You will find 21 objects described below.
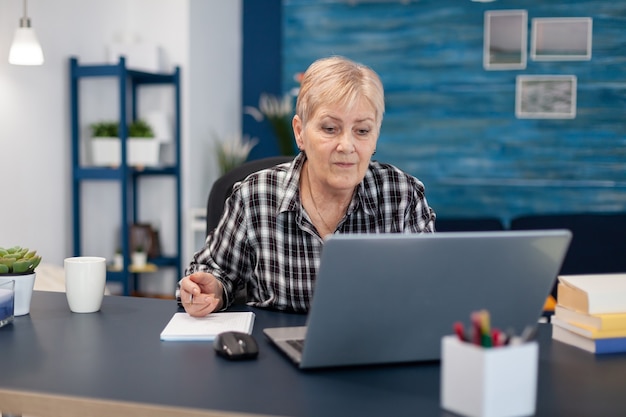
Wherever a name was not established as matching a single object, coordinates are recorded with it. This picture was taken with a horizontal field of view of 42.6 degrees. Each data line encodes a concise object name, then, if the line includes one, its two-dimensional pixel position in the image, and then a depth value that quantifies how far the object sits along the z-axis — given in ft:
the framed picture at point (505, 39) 14.83
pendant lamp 11.61
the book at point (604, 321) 4.40
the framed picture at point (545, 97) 14.67
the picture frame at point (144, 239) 14.79
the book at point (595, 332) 4.40
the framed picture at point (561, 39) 14.55
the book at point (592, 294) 4.41
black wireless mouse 4.12
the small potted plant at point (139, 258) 14.48
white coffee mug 5.24
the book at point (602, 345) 4.42
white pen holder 3.04
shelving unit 13.85
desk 3.44
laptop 3.58
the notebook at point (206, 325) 4.56
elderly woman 5.57
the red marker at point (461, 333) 3.15
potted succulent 5.14
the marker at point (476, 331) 3.05
